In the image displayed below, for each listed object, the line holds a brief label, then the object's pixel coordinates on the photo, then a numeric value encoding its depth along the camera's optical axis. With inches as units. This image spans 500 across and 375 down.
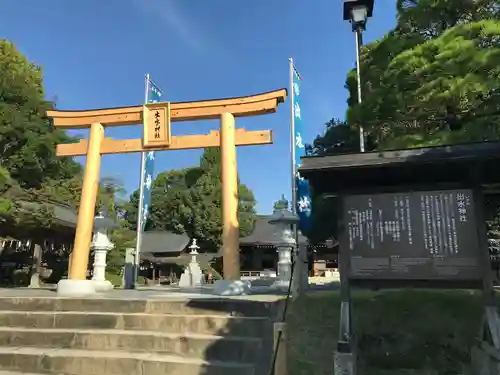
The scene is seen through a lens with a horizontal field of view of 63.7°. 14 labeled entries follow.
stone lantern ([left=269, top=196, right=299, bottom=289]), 444.8
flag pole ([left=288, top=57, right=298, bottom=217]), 469.8
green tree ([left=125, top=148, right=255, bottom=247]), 1595.7
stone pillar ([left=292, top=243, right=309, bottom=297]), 278.1
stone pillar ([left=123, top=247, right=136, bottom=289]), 587.2
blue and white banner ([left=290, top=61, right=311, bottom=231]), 461.1
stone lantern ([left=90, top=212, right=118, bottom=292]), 503.2
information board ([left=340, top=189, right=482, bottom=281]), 176.9
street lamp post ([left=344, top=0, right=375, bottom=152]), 456.8
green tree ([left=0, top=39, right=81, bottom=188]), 776.3
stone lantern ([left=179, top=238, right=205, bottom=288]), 833.5
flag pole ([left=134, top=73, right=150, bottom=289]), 636.3
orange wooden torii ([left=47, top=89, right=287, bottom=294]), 379.6
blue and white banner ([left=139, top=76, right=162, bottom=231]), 645.9
